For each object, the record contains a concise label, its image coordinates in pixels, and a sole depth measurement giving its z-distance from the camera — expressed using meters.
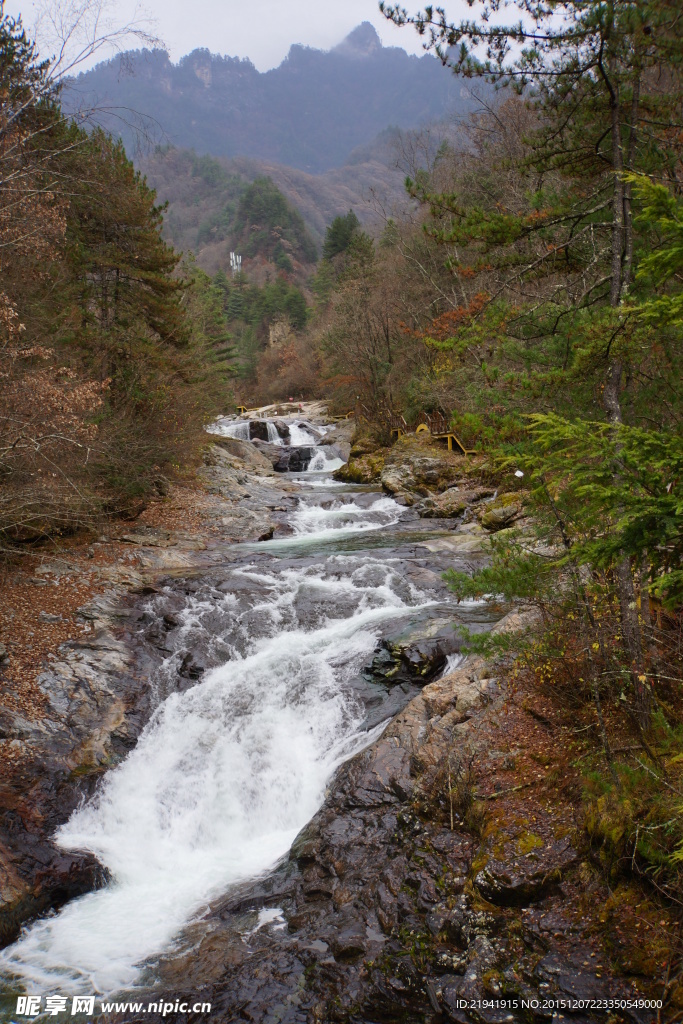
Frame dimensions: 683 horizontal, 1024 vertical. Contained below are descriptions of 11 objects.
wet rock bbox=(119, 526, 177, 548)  12.63
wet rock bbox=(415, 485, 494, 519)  16.20
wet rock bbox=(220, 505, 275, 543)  14.85
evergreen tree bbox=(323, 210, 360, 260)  51.28
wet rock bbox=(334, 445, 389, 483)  22.80
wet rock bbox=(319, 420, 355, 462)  28.94
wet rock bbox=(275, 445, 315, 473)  27.50
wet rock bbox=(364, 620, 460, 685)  7.79
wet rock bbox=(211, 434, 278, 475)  24.78
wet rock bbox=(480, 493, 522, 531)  13.45
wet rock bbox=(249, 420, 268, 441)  31.73
